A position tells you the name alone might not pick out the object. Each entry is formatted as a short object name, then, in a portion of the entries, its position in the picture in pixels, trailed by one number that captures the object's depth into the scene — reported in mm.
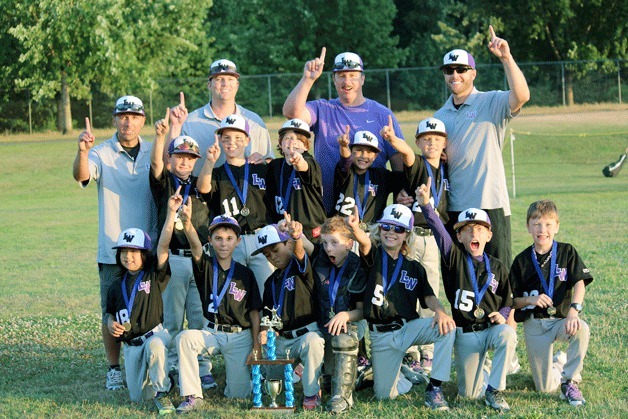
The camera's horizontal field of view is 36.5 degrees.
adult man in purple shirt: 8031
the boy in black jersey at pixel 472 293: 7277
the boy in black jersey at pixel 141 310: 7492
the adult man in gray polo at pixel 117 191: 8125
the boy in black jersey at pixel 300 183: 7770
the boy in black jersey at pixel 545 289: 7383
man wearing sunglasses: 7770
